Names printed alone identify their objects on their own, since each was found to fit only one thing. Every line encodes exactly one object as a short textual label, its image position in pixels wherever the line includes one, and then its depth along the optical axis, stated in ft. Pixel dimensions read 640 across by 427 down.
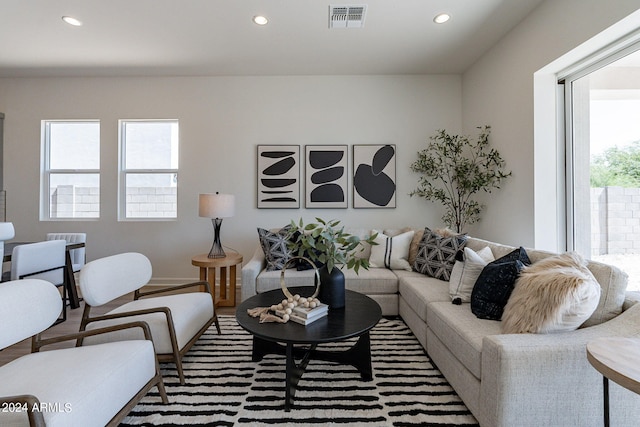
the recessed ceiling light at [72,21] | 8.63
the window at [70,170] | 12.92
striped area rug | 4.97
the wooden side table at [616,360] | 2.96
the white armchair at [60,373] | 3.38
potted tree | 10.87
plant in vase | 6.04
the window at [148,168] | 12.92
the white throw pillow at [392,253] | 10.03
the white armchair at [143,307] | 5.69
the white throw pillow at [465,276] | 6.64
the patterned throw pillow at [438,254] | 8.59
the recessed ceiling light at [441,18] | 8.47
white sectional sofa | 4.02
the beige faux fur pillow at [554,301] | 4.26
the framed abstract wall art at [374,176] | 12.51
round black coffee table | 5.13
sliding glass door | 6.65
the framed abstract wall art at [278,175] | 12.52
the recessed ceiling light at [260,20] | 8.54
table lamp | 10.30
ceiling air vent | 8.09
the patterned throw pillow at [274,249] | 9.76
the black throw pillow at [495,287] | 5.53
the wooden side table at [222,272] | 9.93
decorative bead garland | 5.82
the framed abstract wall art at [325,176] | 12.51
